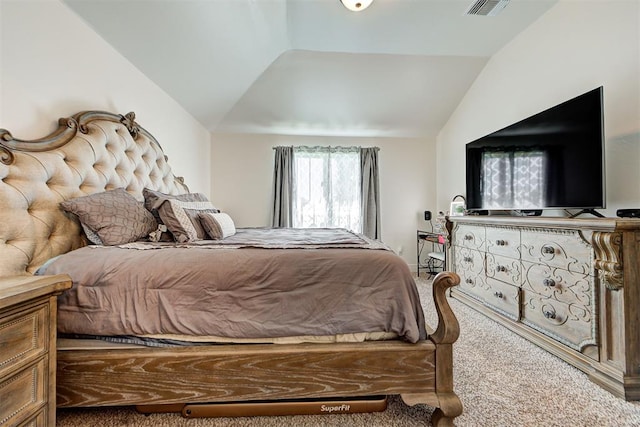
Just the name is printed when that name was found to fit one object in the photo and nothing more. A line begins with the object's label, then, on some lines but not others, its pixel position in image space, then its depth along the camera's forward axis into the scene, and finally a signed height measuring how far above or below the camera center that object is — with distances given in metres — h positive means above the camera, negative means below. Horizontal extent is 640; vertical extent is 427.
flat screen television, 1.74 +0.44
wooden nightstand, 0.83 -0.44
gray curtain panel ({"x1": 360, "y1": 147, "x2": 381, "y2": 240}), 4.13 +0.37
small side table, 4.09 -0.57
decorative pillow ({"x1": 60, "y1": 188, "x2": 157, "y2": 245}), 1.40 +0.00
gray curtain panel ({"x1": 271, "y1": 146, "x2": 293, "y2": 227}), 4.04 +0.43
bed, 1.11 -0.56
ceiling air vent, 2.28 +1.82
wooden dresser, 1.38 -0.44
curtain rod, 4.19 +1.08
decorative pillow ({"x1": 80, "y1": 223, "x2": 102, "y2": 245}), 1.43 -0.11
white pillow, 1.82 -0.07
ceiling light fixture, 2.14 +1.71
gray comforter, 1.12 -0.33
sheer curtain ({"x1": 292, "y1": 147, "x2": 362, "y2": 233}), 4.21 +0.46
